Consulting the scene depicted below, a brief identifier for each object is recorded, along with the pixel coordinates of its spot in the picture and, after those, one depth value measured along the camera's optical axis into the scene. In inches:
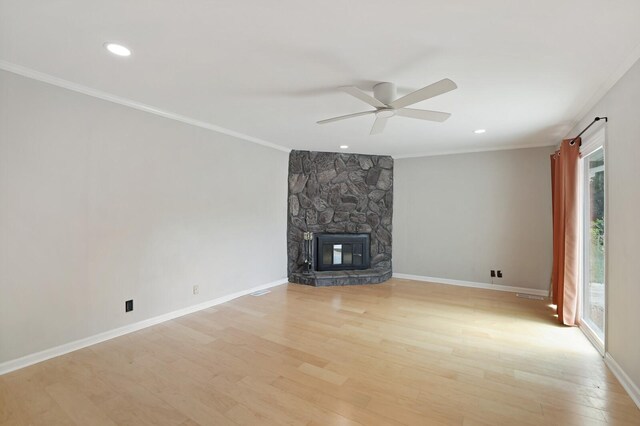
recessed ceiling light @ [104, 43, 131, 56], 75.9
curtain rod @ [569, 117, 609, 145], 97.2
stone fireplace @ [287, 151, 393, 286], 205.8
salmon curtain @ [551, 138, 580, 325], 122.8
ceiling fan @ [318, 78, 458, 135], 81.1
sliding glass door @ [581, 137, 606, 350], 112.5
